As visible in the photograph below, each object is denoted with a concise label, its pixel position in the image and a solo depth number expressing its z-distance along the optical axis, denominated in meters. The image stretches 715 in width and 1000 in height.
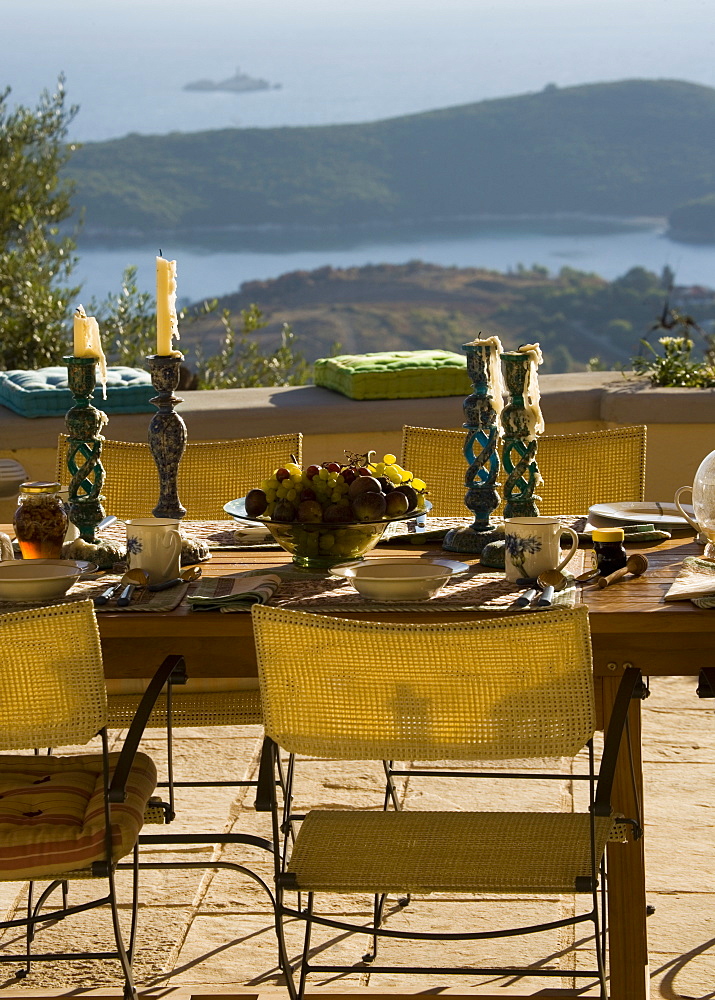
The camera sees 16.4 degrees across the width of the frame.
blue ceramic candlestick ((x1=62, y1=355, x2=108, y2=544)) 4.76
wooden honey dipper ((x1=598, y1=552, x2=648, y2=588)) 4.22
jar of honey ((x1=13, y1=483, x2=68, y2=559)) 4.53
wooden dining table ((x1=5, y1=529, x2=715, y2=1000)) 3.80
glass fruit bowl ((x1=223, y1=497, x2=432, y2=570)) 4.38
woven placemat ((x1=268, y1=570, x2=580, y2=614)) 3.92
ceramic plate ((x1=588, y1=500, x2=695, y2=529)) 5.06
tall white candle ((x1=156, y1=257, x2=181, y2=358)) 4.64
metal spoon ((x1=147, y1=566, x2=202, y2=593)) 4.23
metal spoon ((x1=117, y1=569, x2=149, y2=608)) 4.17
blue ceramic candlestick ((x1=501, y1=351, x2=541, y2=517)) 4.50
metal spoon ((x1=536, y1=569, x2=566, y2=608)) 4.05
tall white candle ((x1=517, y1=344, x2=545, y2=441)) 4.52
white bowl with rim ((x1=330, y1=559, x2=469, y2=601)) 4.00
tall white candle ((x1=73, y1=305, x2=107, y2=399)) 4.77
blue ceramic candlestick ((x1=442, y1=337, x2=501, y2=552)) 4.65
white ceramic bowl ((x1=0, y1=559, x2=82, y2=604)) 4.13
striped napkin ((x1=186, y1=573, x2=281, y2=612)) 3.93
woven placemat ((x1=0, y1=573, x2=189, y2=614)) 3.98
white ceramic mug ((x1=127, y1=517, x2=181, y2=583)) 4.32
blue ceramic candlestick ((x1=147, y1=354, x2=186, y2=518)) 4.77
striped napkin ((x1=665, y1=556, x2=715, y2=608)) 3.88
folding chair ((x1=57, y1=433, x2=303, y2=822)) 6.10
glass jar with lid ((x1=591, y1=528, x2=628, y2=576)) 4.28
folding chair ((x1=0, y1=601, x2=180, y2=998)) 3.43
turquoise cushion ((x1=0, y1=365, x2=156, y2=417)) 8.73
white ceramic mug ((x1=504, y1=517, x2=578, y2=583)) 4.18
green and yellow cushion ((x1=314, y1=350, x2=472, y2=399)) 9.07
